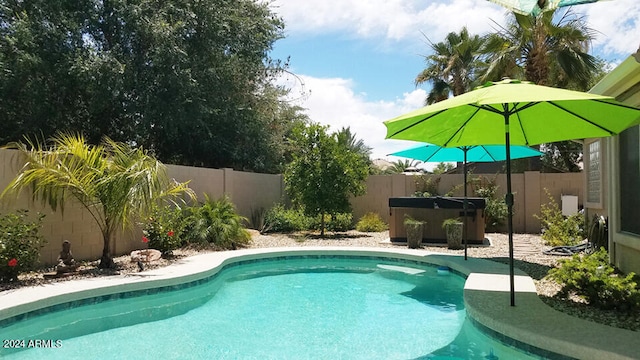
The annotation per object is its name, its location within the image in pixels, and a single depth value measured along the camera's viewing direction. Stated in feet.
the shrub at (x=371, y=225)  44.57
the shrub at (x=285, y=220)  43.73
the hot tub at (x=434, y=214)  33.88
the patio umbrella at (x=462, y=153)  28.63
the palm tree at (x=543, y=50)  42.34
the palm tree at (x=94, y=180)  23.12
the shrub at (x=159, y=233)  28.73
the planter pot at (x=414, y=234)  33.40
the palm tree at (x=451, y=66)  61.41
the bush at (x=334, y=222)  44.47
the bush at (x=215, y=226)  33.19
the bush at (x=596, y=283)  15.31
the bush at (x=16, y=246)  20.06
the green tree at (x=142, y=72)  38.40
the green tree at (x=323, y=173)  40.11
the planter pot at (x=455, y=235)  32.45
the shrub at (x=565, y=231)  31.76
